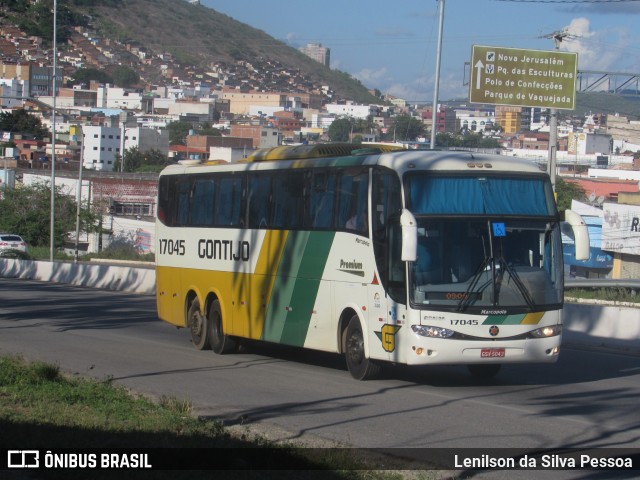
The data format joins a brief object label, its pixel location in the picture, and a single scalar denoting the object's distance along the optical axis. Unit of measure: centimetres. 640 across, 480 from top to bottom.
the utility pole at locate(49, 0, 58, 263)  3863
